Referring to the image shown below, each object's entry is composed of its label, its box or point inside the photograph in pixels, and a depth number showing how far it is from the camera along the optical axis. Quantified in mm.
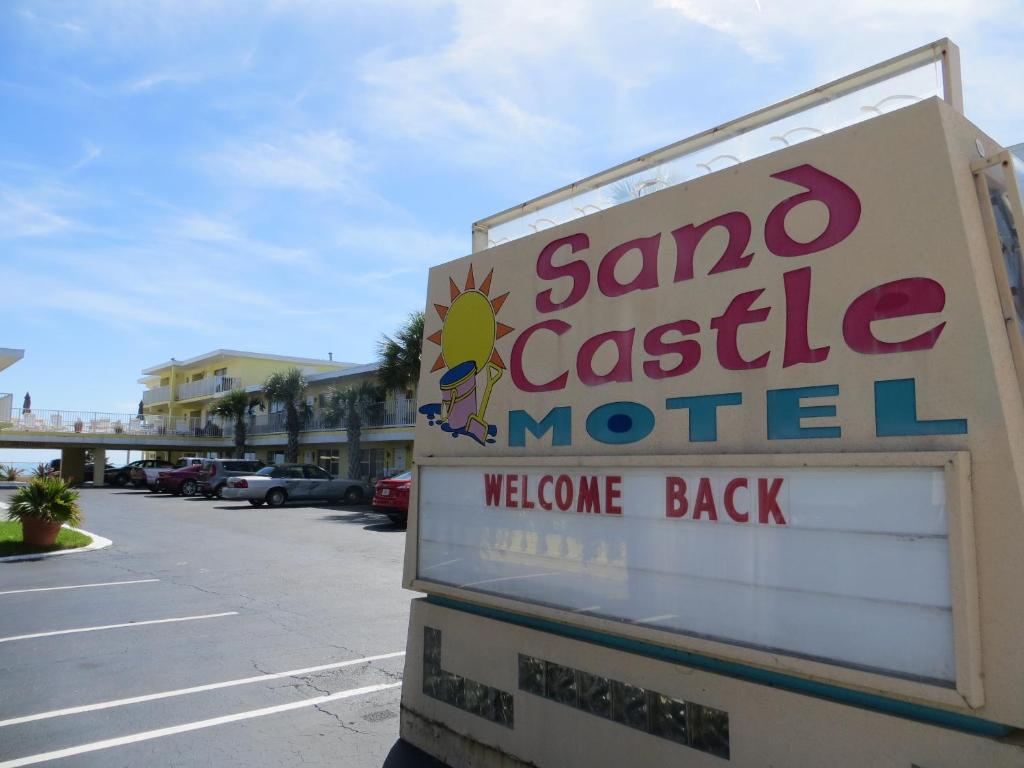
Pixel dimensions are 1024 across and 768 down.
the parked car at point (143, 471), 37656
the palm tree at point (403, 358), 26219
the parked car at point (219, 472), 30516
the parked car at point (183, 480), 33272
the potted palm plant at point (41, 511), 13336
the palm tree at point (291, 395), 35812
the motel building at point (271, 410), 30578
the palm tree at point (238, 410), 41344
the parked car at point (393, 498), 18438
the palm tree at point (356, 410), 30609
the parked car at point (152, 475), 36125
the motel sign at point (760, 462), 2180
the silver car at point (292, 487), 26125
